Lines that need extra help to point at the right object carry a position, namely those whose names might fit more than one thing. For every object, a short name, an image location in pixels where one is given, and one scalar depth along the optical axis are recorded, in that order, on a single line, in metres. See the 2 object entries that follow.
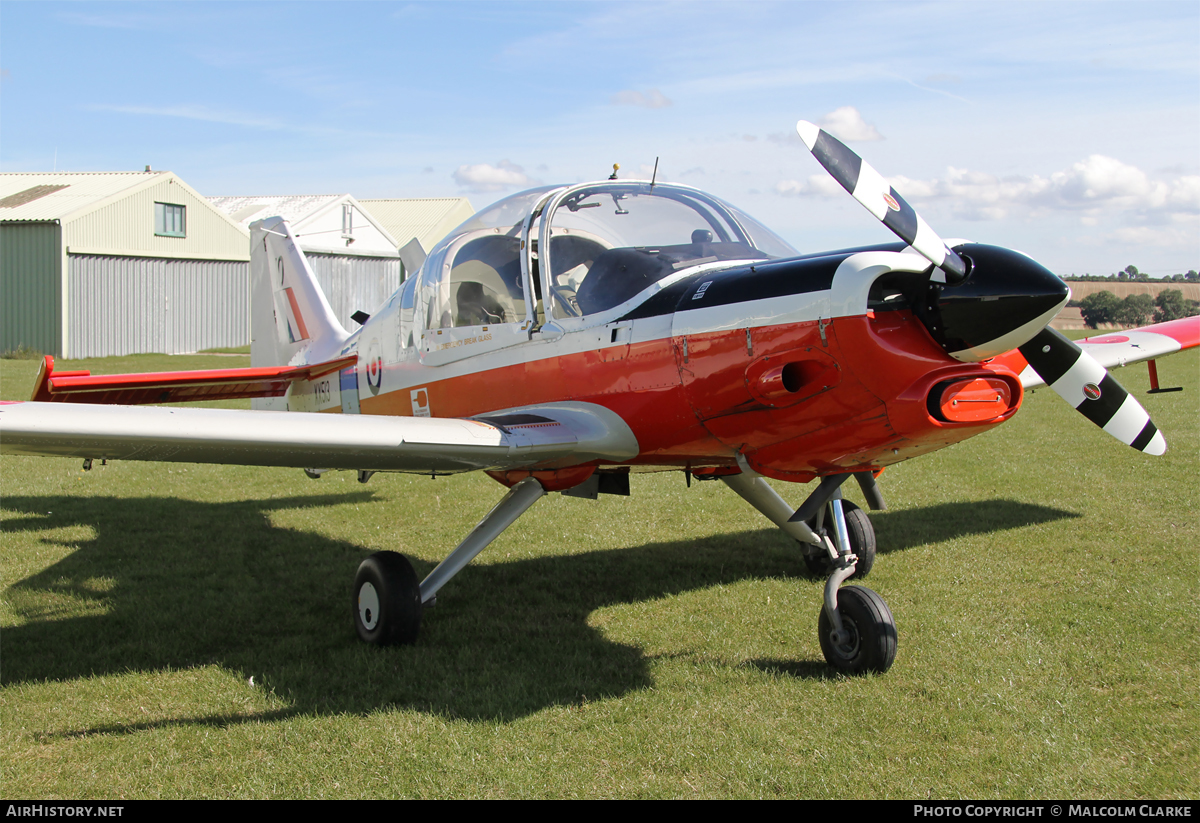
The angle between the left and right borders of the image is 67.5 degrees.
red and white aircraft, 3.82
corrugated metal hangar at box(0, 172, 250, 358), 28.58
